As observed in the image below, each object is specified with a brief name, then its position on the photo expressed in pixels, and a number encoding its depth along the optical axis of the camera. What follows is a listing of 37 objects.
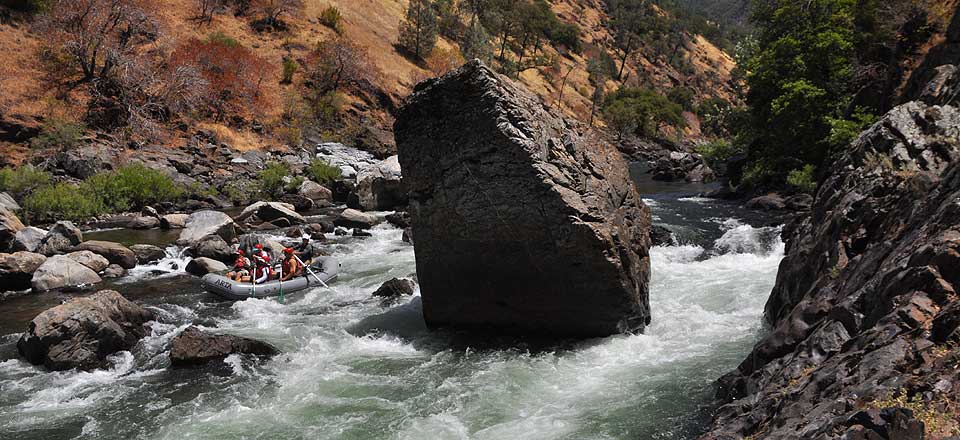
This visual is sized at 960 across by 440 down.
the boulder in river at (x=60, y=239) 15.91
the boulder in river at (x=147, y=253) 16.45
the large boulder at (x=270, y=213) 22.20
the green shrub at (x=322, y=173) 31.03
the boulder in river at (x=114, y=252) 15.83
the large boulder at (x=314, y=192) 28.85
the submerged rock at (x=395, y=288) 12.77
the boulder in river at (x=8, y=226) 15.95
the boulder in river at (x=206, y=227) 17.80
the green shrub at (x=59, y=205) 19.92
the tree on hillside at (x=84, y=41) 31.61
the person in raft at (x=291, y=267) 14.58
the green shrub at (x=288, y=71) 42.84
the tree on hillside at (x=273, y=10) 47.66
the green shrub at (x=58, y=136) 25.56
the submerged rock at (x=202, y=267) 15.47
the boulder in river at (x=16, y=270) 13.62
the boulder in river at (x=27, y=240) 15.67
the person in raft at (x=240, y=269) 14.20
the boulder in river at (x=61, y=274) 13.59
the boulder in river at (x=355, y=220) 22.00
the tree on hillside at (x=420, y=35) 56.28
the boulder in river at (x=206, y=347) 9.23
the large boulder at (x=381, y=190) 25.97
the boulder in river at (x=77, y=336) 9.21
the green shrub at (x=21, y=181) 20.72
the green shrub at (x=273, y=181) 28.17
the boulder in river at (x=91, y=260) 15.03
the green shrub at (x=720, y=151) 33.78
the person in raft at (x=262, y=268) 14.33
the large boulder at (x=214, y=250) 16.86
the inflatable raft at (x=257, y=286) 13.41
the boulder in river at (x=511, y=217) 8.95
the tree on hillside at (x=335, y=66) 44.16
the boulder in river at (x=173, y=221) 20.92
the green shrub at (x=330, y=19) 50.94
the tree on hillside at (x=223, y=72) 36.53
